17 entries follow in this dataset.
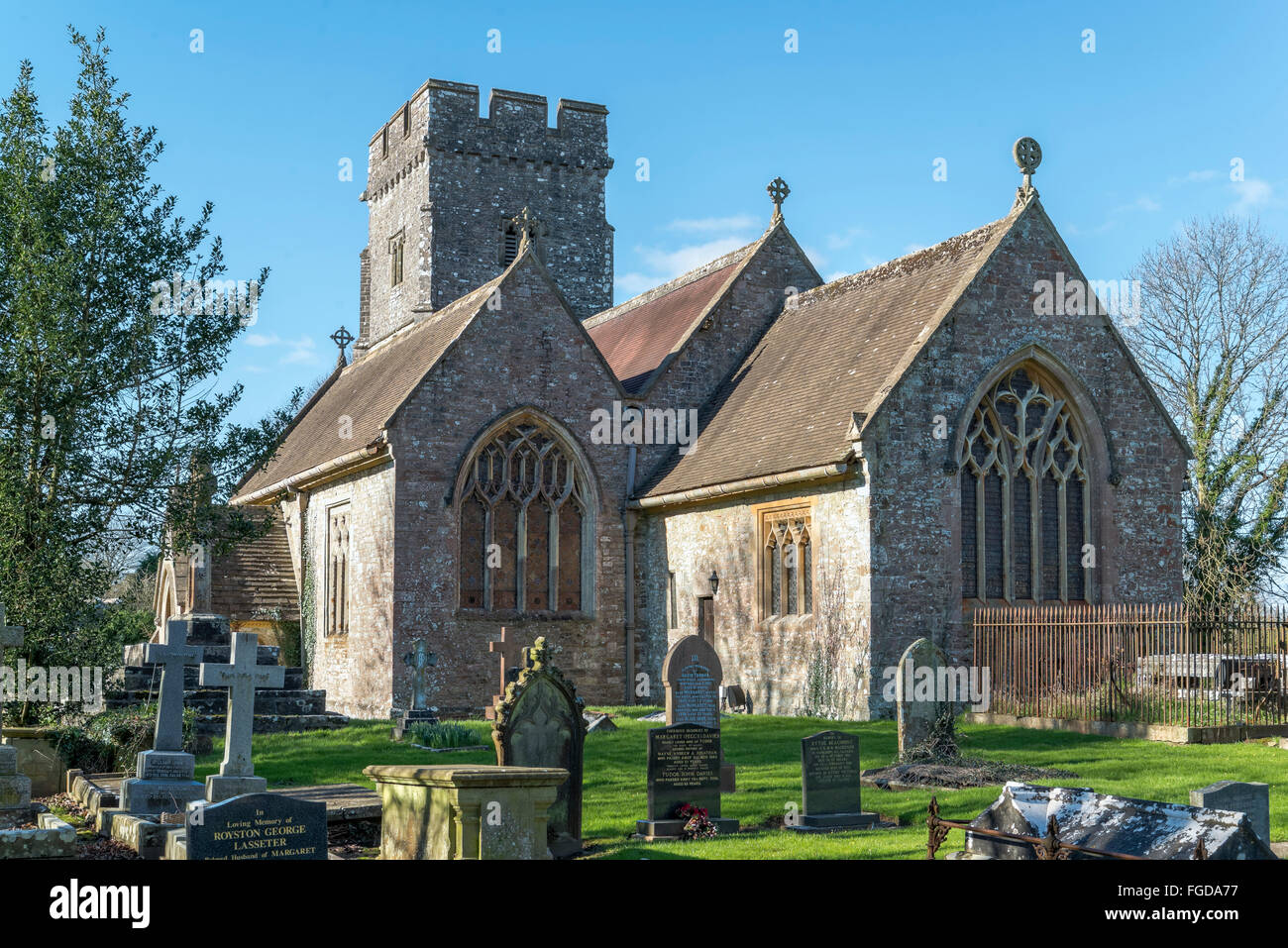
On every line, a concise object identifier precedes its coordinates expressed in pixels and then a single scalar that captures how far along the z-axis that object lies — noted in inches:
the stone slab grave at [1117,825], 283.0
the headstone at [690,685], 585.9
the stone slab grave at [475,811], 347.9
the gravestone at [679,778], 458.9
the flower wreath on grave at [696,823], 448.5
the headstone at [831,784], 466.6
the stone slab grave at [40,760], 589.9
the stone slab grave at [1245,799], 346.3
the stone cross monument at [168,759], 479.5
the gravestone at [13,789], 466.9
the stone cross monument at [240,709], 438.0
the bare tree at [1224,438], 1293.1
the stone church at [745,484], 809.5
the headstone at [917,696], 590.6
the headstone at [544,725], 442.6
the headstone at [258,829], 322.2
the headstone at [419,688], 746.2
